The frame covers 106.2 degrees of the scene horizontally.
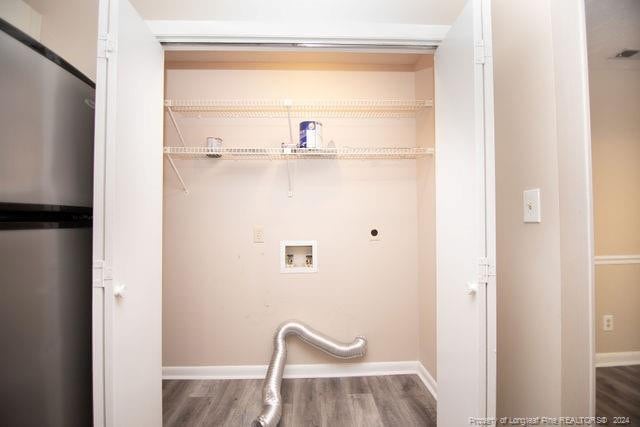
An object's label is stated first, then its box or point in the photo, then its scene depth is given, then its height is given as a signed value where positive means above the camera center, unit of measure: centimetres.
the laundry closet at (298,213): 188 +5
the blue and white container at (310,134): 169 +60
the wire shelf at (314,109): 181 +87
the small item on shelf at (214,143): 172 +55
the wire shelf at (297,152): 168 +50
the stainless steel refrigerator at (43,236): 79 -6
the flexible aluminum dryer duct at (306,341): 170 -95
